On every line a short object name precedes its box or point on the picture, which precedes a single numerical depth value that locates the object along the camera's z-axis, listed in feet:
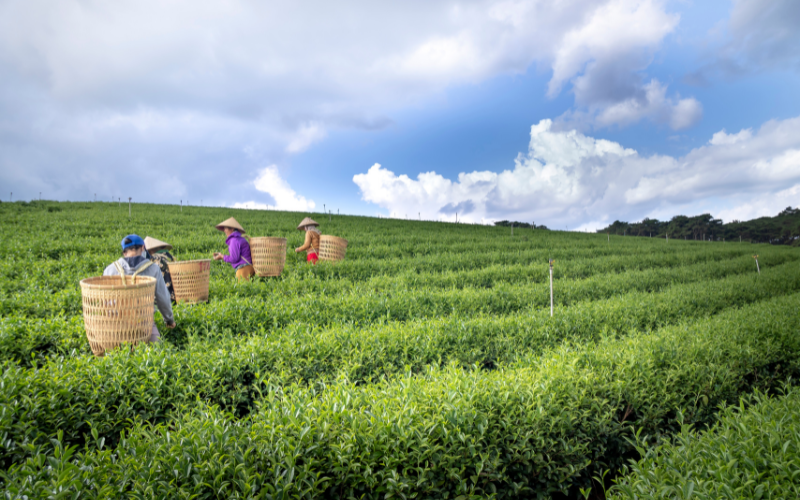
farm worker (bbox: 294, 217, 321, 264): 38.06
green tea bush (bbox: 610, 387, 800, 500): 8.04
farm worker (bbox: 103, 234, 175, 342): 18.57
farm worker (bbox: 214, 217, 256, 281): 31.40
